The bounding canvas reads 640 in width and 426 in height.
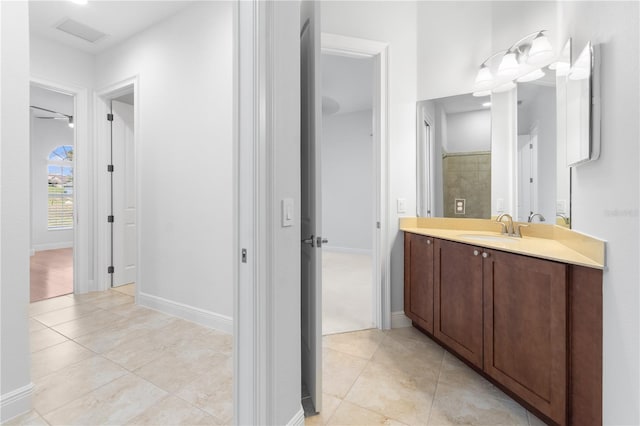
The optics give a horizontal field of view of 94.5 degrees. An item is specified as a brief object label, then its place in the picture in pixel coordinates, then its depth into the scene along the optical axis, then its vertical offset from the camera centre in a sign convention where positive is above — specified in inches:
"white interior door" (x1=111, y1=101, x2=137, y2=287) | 150.7 +8.1
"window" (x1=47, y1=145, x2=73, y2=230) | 267.7 +21.4
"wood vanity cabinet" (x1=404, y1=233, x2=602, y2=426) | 48.1 -23.1
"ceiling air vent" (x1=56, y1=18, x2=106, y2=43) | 121.2 +76.5
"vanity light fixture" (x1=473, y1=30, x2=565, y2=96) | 79.7 +42.3
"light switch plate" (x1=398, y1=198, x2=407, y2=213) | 103.7 +2.0
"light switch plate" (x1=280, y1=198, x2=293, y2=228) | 50.5 -0.2
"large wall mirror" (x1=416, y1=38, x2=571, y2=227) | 74.6 +17.5
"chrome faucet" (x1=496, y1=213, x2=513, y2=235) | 86.5 -4.2
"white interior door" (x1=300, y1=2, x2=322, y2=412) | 58.9 -0.3
